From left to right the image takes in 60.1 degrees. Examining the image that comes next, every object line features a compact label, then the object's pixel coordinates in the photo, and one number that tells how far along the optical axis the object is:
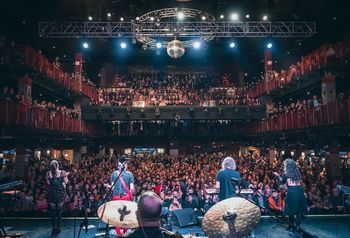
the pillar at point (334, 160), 16.59
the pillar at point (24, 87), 16.27
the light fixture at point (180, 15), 16.16
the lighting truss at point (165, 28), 16.92
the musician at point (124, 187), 7.58
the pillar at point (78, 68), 24.18
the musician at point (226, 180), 6.64
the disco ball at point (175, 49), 14.29
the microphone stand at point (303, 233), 5.08
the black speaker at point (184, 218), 8.50
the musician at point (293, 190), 7.01
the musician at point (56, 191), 7.86
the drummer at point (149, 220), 2.48
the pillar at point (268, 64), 25.08
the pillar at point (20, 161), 16.69
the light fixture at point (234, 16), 19.87
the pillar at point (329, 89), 16.74
